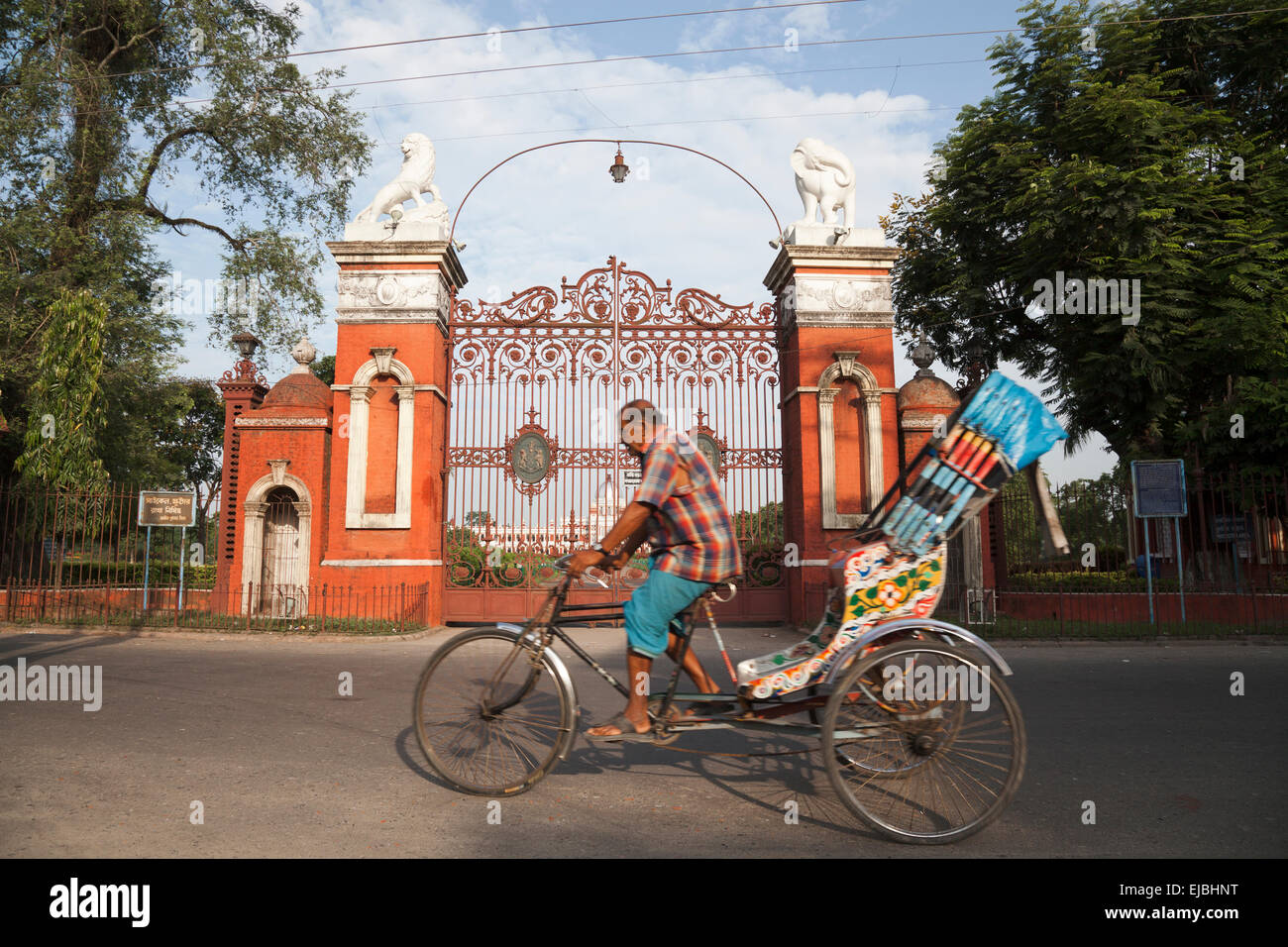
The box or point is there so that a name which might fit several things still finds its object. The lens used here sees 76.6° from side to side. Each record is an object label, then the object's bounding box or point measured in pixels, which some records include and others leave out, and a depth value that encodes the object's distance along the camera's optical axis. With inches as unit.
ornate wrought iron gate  537.3
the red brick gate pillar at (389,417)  529.0
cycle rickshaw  142.6
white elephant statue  567.2
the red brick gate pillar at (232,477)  547.2
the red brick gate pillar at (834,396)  532.4
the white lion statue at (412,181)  572.1
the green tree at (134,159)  672.4
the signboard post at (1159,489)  479.8
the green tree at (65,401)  535.5
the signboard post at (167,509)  522.6
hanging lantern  553.3
